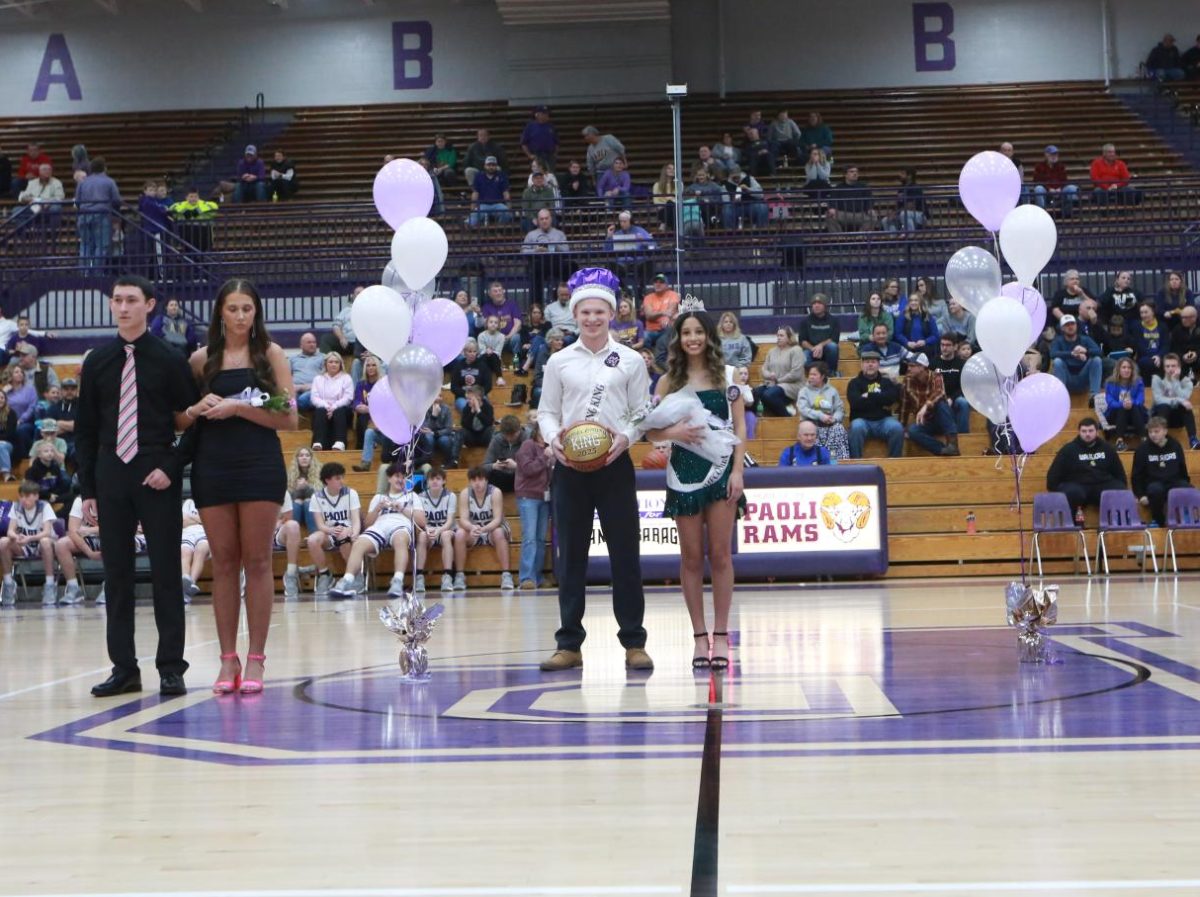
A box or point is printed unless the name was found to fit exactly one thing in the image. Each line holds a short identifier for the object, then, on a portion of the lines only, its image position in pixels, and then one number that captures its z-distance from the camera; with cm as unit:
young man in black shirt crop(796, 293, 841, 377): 1842
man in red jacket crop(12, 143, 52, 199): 2625
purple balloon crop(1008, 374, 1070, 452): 828
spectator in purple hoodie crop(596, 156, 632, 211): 2240
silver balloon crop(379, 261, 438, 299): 956
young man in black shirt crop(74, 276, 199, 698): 627
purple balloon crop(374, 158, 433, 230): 907
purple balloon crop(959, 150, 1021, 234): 882
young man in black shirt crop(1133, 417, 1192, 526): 1511
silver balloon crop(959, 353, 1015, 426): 841
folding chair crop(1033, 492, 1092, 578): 1496
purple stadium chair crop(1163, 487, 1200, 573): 1485
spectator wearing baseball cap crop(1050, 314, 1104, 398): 1725
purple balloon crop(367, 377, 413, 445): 889
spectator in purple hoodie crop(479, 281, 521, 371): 1889
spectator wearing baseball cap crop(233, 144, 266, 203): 2506
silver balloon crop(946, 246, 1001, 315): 895
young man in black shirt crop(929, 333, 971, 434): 1664
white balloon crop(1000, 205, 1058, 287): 873
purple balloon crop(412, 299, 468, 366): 891
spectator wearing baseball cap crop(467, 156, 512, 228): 2242
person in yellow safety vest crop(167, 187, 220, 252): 2138
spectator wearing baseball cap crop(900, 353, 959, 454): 1630
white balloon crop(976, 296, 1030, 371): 825
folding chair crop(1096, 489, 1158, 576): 1495
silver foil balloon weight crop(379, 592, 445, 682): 673
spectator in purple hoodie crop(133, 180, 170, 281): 2075
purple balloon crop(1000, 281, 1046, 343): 861
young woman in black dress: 617
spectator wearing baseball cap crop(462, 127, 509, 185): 2471
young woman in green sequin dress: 680
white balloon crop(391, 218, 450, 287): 884
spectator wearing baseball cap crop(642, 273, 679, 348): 1809
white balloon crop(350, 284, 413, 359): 840
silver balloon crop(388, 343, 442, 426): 754
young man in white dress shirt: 698
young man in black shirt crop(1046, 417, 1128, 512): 1520
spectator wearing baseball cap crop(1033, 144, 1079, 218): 2089
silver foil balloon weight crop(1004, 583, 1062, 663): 689
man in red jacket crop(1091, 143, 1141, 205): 2105
